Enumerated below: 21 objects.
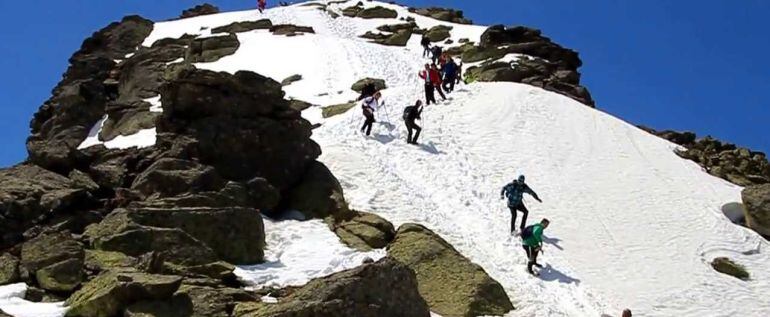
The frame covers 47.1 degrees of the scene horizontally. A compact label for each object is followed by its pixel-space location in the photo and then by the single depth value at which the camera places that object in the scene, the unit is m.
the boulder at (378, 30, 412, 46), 71.50
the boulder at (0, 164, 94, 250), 22.59
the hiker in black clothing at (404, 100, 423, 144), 36.78
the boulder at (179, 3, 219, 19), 91.00
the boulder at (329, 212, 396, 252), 24.44
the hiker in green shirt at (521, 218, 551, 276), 25.30
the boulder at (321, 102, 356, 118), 42.00
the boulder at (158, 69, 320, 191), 27.91
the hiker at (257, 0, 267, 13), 87.12
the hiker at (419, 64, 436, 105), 42.91
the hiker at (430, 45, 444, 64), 55.57
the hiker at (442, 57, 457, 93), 45.69
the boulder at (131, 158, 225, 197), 24.84
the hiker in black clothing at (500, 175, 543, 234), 28.58
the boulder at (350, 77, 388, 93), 48.31
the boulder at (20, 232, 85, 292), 18.17
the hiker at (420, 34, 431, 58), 64.44
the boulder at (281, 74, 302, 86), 51.50
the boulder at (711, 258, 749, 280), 27.97
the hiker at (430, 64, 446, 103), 43.15
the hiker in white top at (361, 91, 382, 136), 36.94
